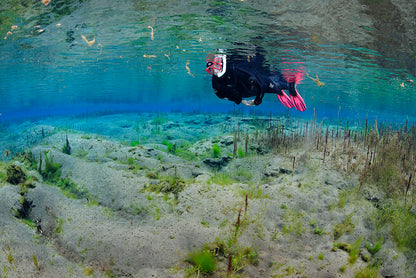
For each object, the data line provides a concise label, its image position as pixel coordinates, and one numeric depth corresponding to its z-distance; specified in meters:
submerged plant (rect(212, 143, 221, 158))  10.29
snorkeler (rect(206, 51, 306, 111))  6.61
